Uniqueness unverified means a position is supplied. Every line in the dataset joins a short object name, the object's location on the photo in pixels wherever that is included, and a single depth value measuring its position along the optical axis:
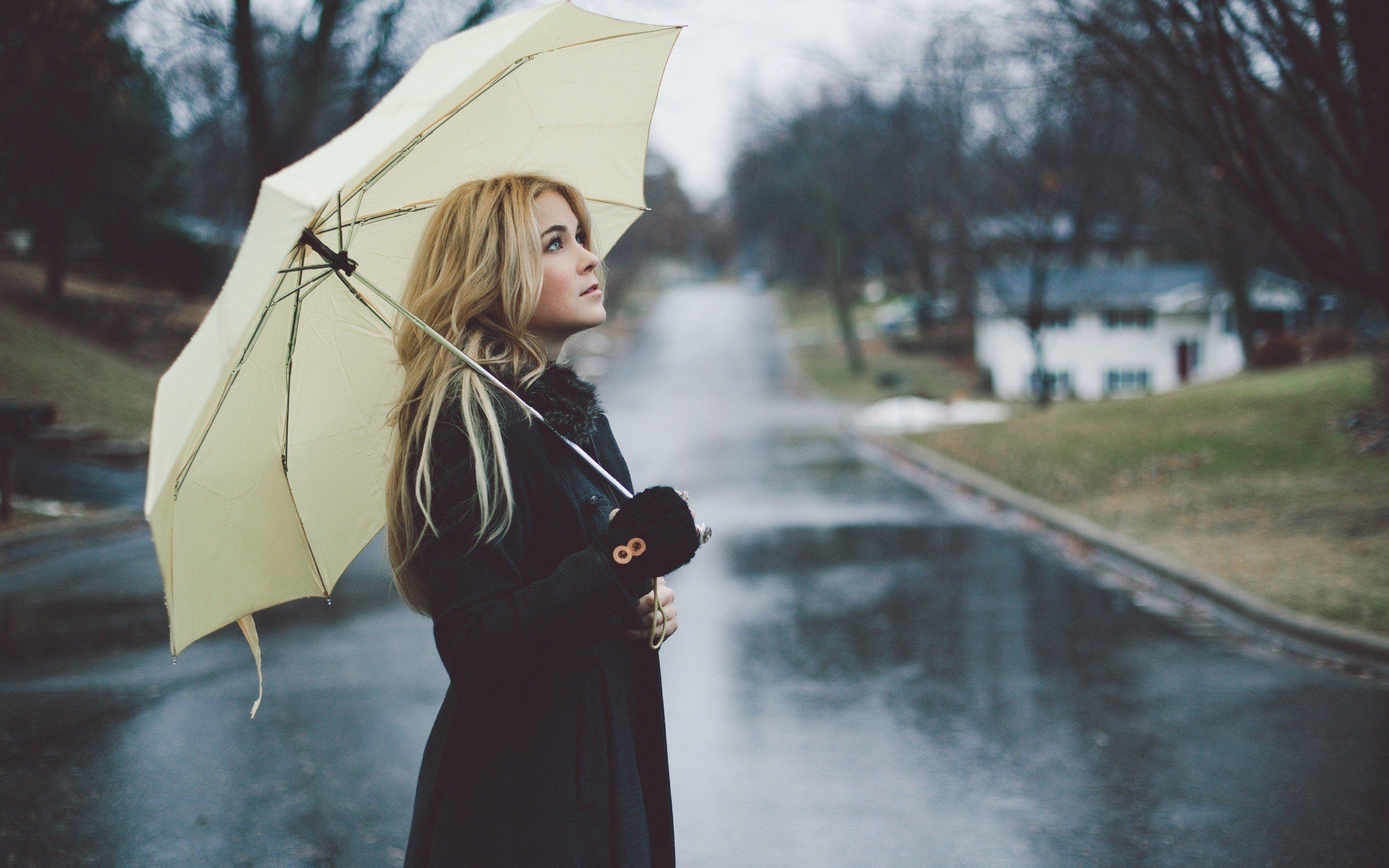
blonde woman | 1.84
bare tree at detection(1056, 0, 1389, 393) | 7.17
